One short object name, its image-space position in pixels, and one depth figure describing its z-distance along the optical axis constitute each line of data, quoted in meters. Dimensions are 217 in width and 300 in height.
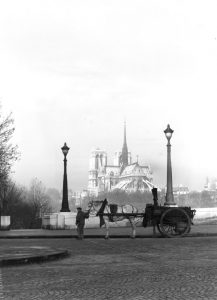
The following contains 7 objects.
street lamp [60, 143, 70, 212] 30.09
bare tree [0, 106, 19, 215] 38.12
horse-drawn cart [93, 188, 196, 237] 22.22
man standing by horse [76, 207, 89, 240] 22.48
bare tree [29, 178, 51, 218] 82.75
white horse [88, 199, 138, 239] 22.86
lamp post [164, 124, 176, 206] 25.38
